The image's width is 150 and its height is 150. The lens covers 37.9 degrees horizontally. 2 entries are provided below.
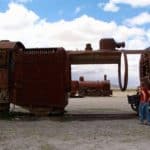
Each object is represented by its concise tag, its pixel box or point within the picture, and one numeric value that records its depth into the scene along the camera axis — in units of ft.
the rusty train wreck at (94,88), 73.77
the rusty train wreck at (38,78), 29.23
